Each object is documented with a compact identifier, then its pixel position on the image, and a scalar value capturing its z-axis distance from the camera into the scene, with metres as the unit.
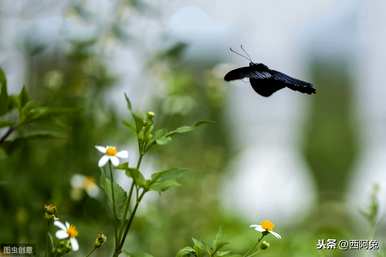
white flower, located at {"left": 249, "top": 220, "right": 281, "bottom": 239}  2.66
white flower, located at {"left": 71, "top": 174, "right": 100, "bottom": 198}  3.13
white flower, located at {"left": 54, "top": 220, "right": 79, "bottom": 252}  2.62
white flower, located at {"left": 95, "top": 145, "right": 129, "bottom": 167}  2.64
